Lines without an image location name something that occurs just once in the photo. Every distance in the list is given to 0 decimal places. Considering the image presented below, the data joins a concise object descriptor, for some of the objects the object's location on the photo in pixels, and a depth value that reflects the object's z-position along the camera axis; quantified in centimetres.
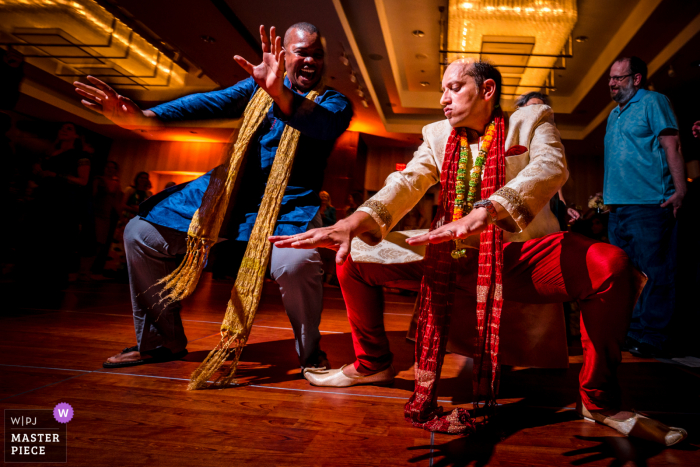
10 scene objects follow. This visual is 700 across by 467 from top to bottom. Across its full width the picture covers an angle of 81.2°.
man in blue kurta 152
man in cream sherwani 112
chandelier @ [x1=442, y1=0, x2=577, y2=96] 522
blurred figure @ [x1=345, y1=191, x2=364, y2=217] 659
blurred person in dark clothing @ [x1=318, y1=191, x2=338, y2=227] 603
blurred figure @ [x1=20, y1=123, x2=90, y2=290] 350
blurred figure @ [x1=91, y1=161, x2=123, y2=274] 509
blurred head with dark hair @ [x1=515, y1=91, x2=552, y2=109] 237
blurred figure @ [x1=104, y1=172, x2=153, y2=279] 515
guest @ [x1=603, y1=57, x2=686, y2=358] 233
